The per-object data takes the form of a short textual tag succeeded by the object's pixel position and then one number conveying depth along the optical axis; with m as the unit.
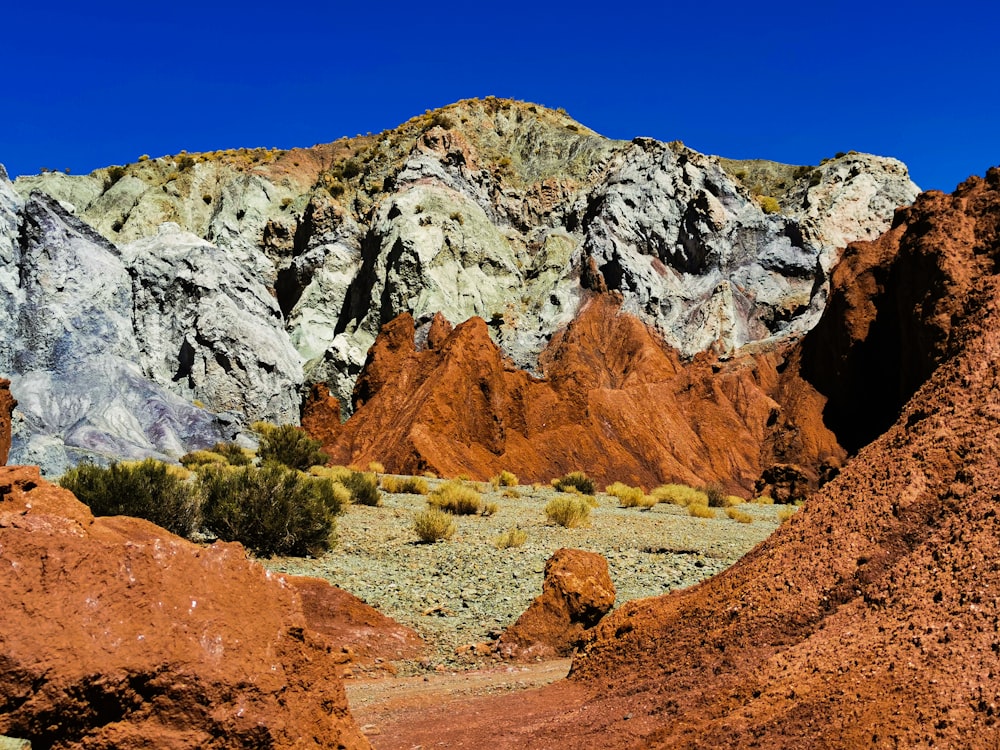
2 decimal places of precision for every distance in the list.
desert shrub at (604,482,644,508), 29.97
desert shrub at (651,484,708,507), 31.81
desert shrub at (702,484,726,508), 33.12
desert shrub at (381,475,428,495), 26.77
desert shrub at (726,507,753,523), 26.95
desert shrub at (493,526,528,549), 17.45
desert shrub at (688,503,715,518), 27.14
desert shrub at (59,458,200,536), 15.09
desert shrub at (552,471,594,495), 34.44
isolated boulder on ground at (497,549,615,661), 10.88
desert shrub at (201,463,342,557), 15.33
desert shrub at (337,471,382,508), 22.72
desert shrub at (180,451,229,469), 29.60
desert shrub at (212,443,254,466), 31.02
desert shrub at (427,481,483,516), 22.45
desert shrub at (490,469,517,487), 32.79
